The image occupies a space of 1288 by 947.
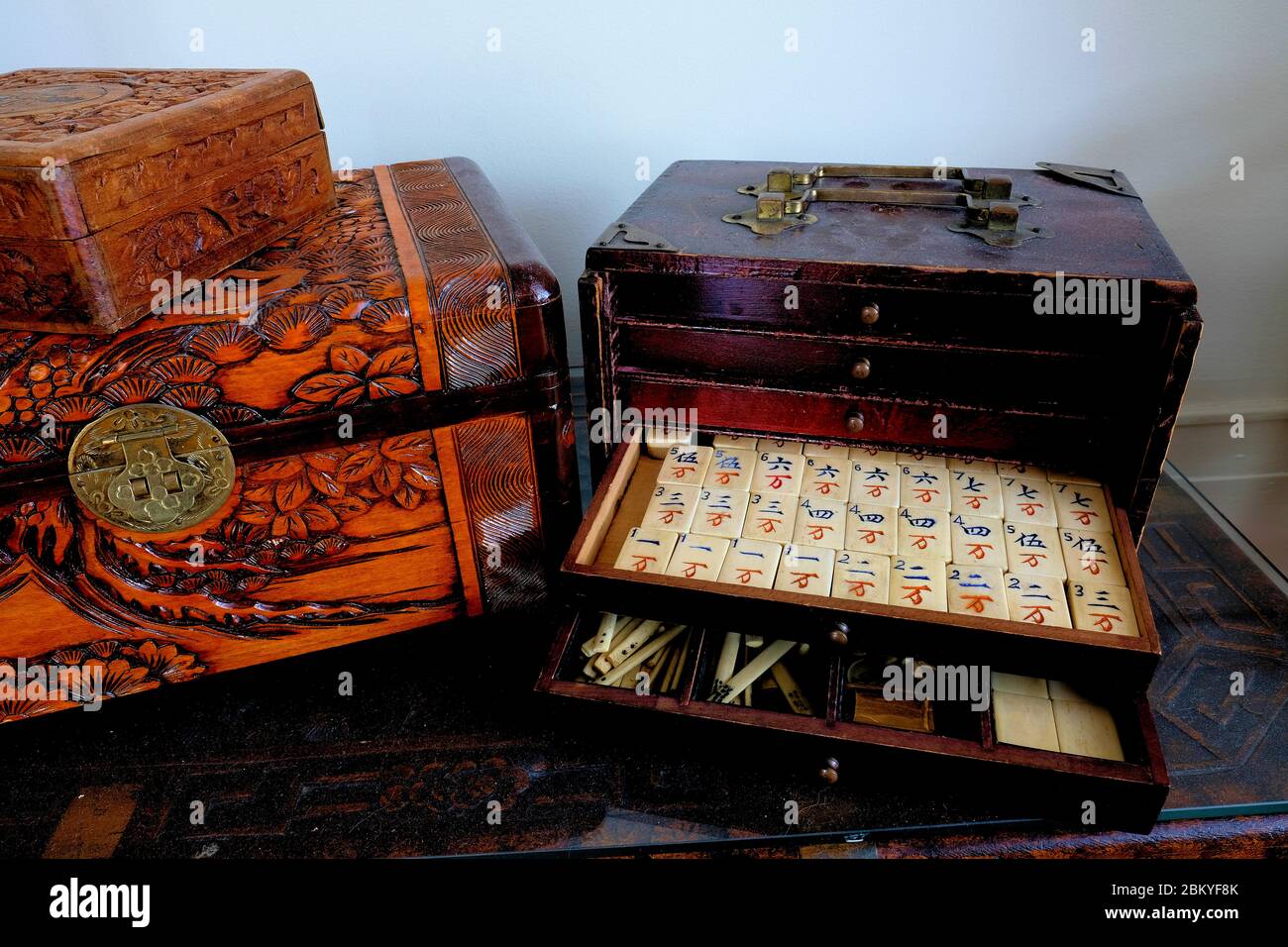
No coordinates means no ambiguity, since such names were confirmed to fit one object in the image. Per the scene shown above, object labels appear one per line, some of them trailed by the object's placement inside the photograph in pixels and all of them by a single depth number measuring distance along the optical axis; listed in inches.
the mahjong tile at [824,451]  17.8
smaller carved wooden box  12.9
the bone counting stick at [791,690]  15.9
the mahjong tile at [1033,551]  15.0
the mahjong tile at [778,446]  17.9
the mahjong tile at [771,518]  15.9
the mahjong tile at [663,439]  18.3
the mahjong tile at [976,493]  16.3
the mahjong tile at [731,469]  17.2
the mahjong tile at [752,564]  15.0
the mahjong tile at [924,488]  16.4
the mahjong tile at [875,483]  16.6
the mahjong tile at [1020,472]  17.0
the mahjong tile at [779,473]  17.0
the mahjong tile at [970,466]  17.3
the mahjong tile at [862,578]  14.6
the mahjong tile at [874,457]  17.6
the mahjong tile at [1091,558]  14.8
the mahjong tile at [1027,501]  16.0
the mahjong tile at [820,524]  15.7
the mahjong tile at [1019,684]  15.0
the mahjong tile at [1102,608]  13.8
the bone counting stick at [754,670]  15.8
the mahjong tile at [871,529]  15.6
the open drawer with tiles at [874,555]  13.7
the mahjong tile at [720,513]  16.1
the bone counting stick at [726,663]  15.9
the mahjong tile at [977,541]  15.2
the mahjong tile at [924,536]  15.4
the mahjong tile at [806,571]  14.7
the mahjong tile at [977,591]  14.2
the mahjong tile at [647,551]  15.4
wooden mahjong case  14.0
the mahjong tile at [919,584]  14.4
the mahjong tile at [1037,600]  14.0
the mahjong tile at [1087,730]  13.9
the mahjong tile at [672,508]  16.2
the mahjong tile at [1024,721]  14.2
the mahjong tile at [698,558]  15.2
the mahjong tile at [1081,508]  15.8
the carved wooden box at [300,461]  14.0
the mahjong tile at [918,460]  17.5
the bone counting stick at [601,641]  15.7
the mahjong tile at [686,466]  17.4
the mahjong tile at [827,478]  16.8
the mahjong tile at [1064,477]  16.7
